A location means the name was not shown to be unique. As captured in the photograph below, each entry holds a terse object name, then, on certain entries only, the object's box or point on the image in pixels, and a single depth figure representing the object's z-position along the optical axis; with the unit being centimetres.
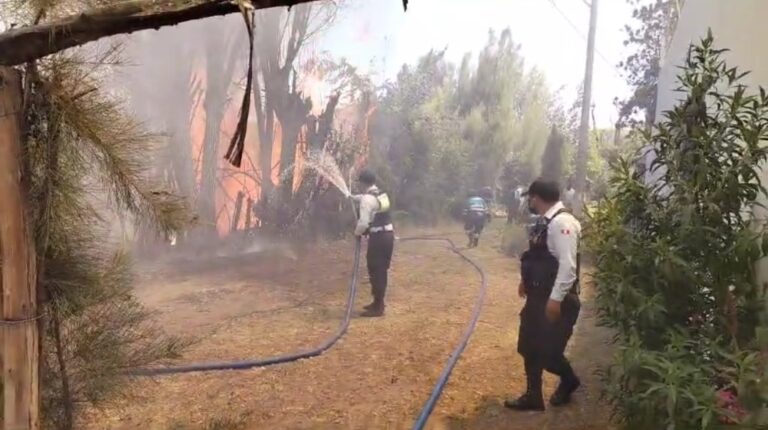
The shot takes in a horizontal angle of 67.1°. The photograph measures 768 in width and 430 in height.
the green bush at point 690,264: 203
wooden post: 201
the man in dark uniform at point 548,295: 305
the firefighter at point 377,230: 434
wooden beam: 161
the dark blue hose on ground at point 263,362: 390
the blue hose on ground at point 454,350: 342
